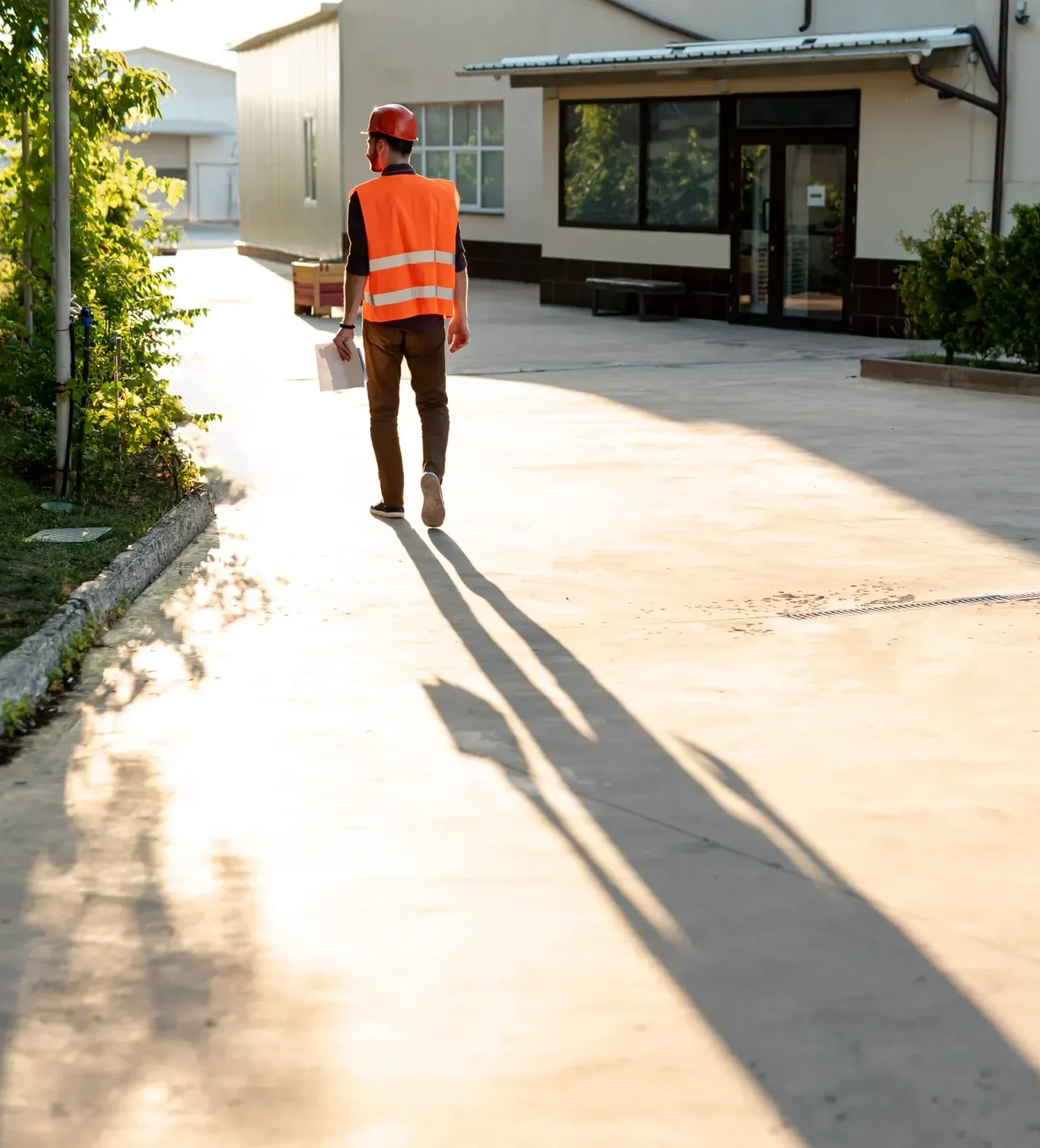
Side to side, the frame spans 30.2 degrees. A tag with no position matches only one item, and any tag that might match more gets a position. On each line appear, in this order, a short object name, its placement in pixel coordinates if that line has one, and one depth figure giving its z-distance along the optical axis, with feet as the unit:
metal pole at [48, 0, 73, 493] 27.37
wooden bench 73.05
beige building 61.87
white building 230.89
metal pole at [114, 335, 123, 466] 29.96
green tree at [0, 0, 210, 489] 30.45
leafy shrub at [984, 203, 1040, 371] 48.83
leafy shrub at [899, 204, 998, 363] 50.31
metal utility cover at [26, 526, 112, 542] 25.80
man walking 28.09
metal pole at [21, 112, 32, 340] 35.47
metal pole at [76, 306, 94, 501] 28.76
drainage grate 23.18
